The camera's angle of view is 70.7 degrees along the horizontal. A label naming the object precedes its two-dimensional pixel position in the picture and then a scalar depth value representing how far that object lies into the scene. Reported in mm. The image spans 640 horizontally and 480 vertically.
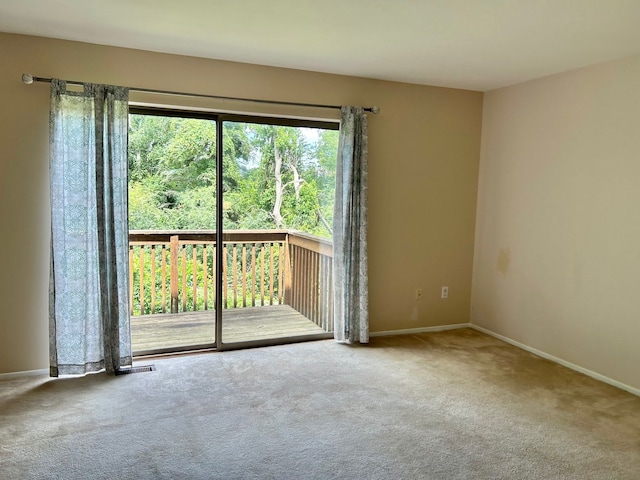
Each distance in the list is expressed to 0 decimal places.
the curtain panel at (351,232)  3820
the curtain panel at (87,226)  3020
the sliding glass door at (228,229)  3535
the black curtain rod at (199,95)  2962
